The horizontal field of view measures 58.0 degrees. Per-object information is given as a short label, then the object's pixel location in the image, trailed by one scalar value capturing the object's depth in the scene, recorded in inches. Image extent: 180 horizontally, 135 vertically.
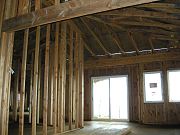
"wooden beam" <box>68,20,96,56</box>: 212.1
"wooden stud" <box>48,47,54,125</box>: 233.4
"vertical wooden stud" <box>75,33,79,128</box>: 209.9
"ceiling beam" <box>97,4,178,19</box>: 172.9
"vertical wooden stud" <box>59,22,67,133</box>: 180.0
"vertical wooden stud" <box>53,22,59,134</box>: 171.3
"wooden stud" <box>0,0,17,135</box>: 131.0
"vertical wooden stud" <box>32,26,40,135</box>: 150.4
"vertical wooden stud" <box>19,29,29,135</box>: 144.3
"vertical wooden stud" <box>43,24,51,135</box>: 160.0
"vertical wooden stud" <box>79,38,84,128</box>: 215.4
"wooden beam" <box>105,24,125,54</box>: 240.2
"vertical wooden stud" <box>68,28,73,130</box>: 200.5
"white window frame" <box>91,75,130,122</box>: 287.2
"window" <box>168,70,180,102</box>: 262.1
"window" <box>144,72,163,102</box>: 271.1
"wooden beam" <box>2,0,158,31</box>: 104.2
